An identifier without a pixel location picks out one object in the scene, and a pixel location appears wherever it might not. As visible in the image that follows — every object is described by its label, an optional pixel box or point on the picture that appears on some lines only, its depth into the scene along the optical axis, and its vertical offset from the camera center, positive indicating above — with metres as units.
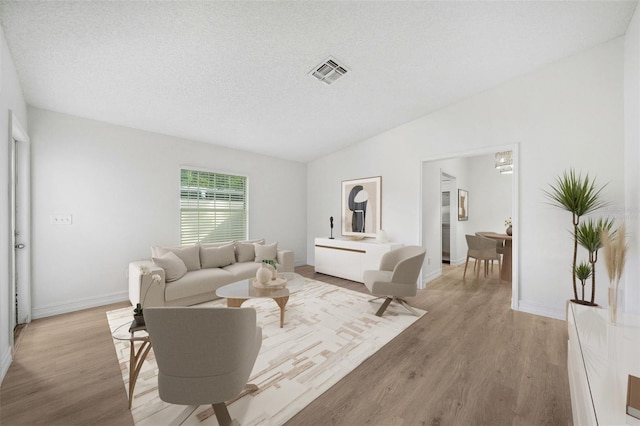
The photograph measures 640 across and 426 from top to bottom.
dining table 4.63 -0.90
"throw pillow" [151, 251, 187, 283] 3.21 -0.73
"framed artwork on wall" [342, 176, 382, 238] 4.88 +0.10
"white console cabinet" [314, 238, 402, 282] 4.29 -0.85
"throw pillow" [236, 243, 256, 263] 4.34 -0.74
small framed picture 6.39 +0.18
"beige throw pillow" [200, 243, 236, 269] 3.89 -0.72
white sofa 3.05 -0.87
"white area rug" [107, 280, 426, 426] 1.62 -1.30
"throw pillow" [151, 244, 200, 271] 3.63 -0.63
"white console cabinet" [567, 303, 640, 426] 0.95 -0.75
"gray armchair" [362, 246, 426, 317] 3.04 -0.90
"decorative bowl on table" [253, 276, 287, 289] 2.75 -0.82
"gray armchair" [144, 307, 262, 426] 1.23 -0.72
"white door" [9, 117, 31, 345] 2.86 -0.23
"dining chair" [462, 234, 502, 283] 4.67 -0.73
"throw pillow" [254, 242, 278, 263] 4.35 -0.72
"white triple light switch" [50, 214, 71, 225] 3.16 -0.11
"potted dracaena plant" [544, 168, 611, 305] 2.59 +0.10
